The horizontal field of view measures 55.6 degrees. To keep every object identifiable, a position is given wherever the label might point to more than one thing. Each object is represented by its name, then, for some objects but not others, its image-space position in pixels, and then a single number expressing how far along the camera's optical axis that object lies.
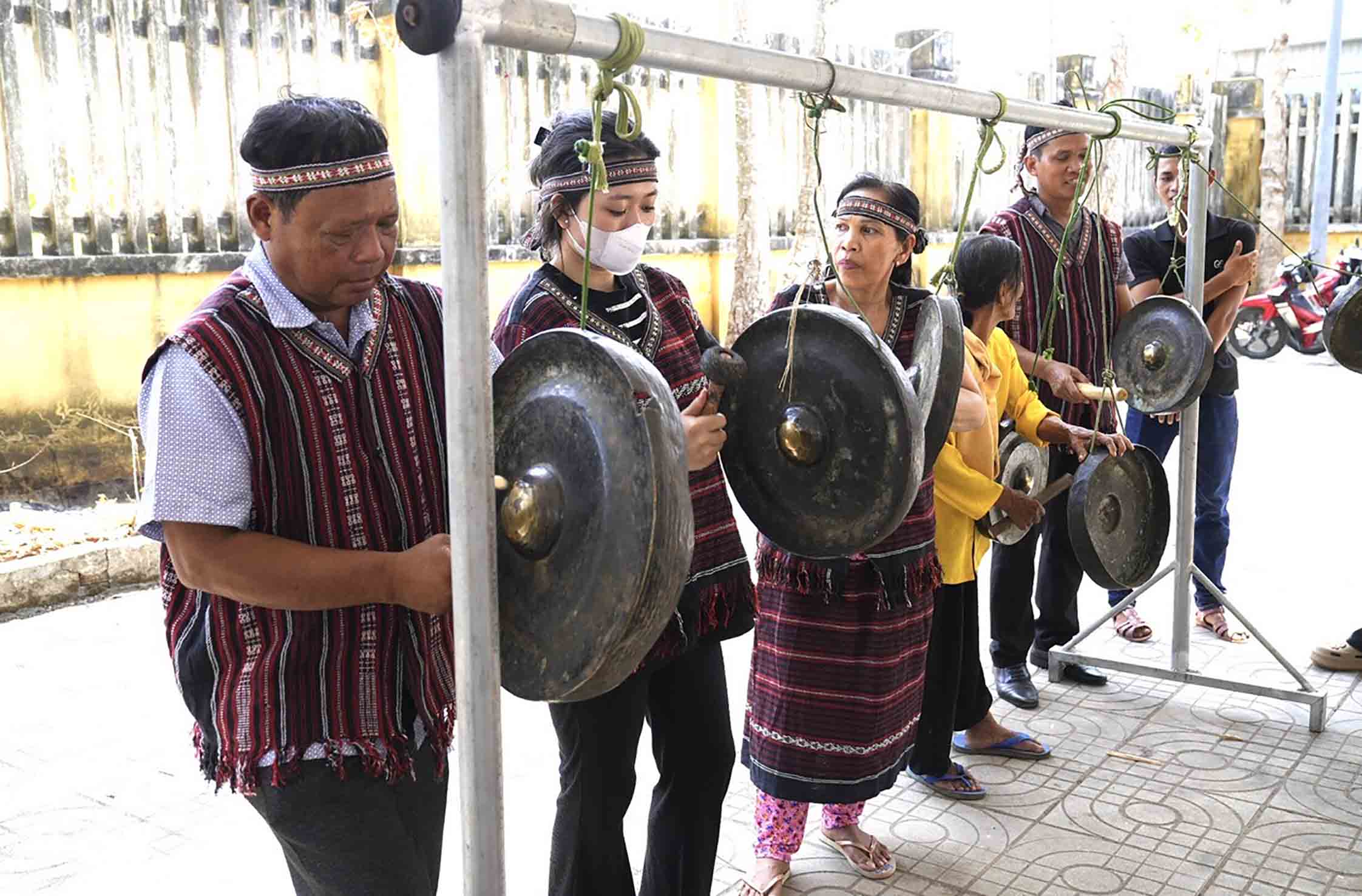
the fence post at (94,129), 6.00
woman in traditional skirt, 2.89
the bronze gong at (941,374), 2.50
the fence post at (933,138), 10.78
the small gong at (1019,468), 3.54
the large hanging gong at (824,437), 2.16
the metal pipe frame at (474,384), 1.50
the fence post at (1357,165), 14.90
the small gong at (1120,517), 3.71
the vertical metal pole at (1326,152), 13.58
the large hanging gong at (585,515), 1.49
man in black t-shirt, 4.55
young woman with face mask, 2.31
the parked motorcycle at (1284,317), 12.09
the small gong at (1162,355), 4.01
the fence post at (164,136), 6.23
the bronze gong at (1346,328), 4.33
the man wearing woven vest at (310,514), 1.62
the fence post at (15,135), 5.78
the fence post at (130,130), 6.11
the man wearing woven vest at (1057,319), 3.99
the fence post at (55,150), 5.88
